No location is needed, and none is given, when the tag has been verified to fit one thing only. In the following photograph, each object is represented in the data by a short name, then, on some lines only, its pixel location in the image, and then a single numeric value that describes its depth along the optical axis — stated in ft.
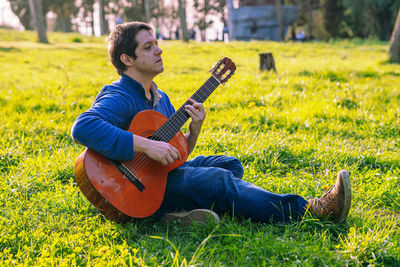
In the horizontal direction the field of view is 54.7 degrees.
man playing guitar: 8.50
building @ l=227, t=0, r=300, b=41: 106.22
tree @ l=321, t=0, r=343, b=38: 89.10
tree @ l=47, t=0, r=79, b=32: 143.74
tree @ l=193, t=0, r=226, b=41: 175.22
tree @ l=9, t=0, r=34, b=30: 165.71
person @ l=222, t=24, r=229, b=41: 134.78
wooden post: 32.01
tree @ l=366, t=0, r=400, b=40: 102.47
